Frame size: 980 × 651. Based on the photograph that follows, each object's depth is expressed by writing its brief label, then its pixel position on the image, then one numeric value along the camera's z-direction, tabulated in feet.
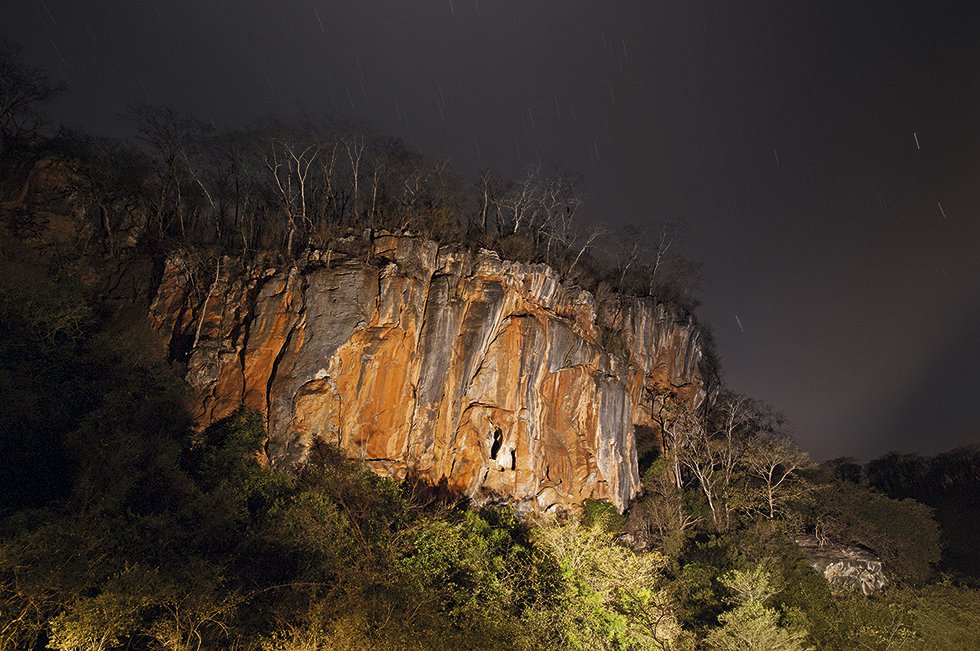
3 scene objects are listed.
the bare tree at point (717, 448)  99.84
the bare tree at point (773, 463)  96.84
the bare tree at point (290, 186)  84.43
